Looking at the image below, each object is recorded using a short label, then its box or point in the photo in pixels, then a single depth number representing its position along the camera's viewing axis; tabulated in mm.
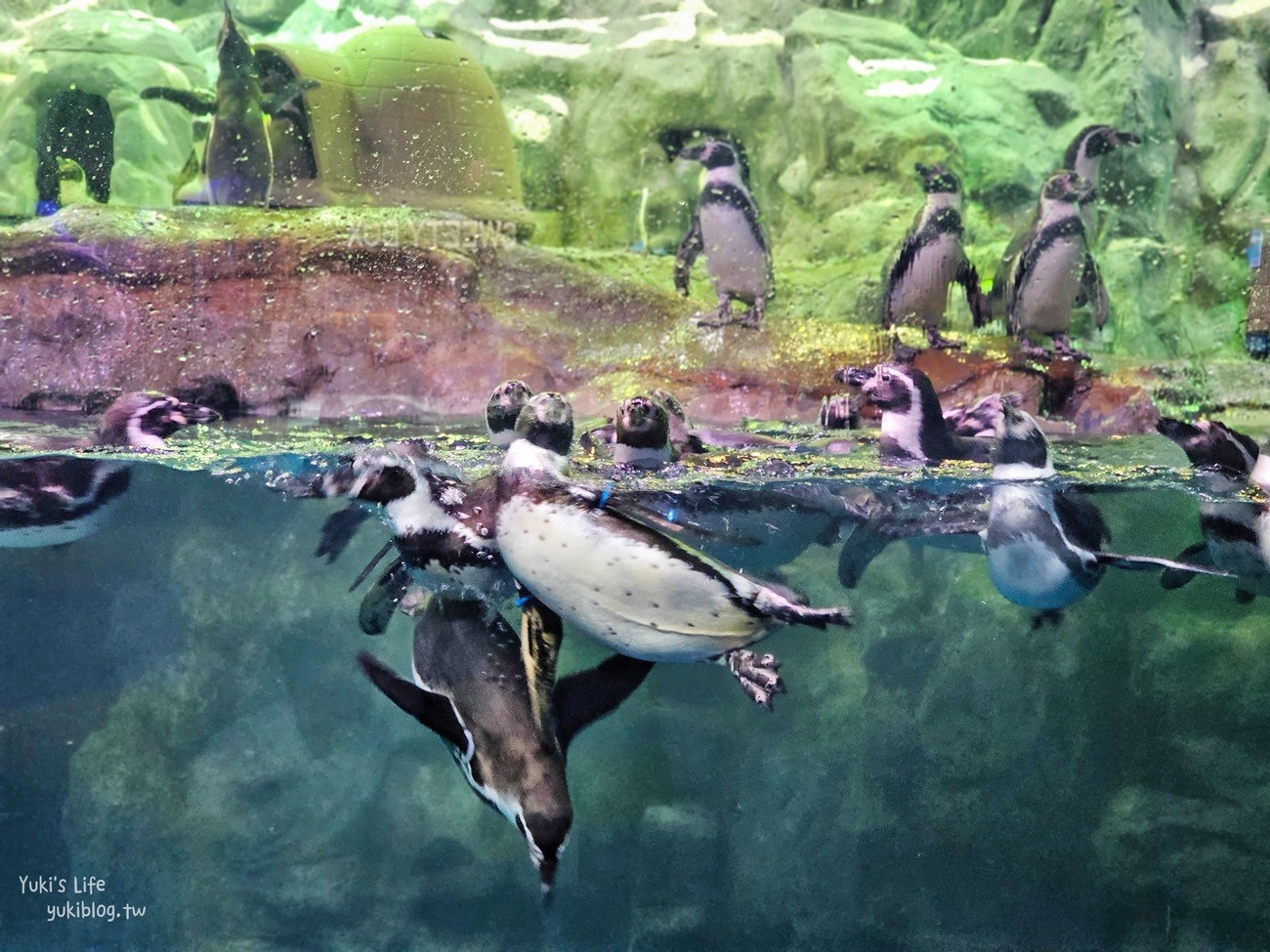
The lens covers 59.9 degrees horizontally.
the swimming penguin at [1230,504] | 4871
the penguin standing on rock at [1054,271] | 6691
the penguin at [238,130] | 6570
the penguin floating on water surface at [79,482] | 4977
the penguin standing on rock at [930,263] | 6723
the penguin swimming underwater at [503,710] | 3732
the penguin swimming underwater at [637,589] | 3791
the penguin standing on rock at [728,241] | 6781
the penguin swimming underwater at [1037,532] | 4801
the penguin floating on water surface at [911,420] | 5281
